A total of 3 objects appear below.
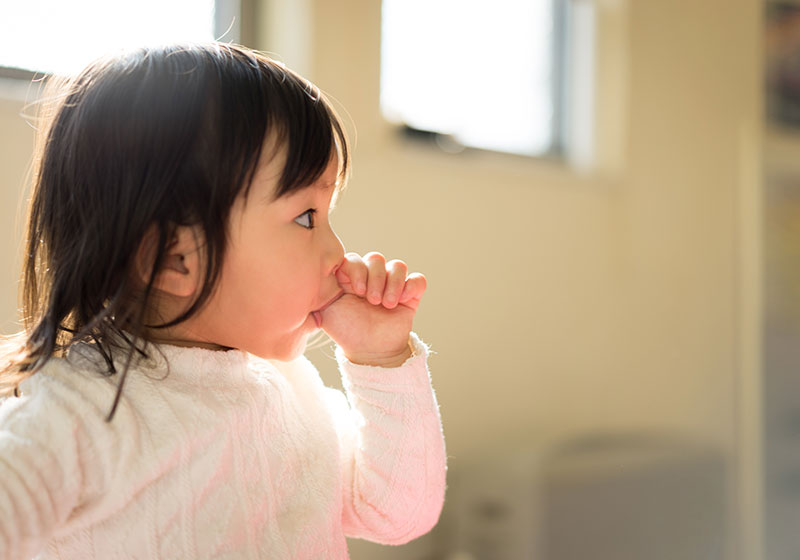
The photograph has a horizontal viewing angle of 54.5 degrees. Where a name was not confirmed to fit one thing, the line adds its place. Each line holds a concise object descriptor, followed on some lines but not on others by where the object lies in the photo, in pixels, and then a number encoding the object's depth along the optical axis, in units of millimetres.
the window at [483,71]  1797
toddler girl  592
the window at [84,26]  1225
